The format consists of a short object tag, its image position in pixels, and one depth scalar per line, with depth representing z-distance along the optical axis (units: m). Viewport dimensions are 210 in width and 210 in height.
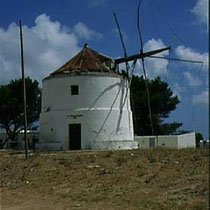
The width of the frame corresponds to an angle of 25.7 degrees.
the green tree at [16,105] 51.12
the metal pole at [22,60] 25.32
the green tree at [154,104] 52.09
